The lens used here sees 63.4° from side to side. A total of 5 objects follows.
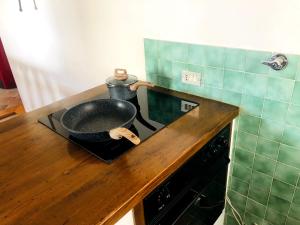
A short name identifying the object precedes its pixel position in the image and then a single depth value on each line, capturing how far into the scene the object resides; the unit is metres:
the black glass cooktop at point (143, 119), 0.87
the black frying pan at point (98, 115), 1.02
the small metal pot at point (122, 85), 1.23
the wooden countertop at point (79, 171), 0.64
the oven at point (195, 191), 0.80
